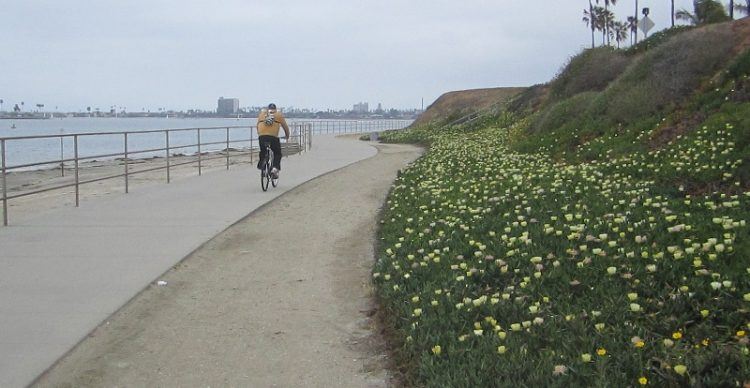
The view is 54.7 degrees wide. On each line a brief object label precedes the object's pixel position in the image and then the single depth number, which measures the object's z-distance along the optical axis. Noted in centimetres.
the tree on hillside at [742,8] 4062
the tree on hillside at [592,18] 7226
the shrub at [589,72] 2422
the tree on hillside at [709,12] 3459
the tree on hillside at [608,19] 7261
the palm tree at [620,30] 7974
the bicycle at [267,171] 1355
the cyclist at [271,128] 1426
